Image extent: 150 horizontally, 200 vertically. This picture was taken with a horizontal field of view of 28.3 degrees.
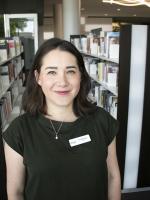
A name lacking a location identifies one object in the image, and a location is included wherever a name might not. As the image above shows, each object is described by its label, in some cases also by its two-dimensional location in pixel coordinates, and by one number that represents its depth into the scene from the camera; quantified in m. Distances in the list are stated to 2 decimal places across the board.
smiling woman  1.19
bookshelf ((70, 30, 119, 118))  3.73
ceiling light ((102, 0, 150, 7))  10.36
